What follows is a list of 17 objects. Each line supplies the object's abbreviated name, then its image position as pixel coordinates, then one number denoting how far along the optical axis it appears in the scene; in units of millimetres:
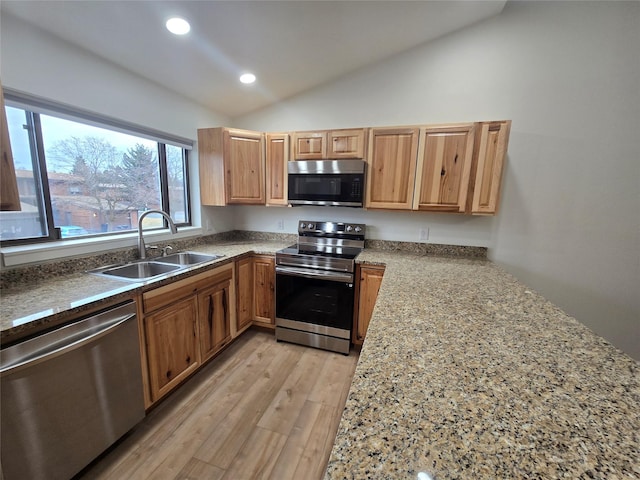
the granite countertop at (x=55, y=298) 1064
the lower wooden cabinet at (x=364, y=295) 2249
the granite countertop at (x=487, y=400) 493
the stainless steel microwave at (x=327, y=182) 2365
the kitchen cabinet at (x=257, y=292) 2557
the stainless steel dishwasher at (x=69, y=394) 1027
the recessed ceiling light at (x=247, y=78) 2262
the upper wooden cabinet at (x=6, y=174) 1087
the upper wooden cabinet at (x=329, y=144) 2383
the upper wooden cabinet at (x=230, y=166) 2553
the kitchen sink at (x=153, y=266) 1838
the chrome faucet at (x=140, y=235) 2012
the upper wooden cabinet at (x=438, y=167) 2080
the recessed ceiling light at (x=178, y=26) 1551
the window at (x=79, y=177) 1566
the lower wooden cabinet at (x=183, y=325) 1628
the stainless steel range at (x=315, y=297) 2314
